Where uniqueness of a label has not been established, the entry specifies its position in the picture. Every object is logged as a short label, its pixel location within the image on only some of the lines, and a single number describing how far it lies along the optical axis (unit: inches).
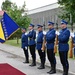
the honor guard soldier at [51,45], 276.6
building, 1249.7
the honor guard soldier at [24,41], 339.6
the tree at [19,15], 680.0
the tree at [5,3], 1608.5
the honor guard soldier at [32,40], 316.8
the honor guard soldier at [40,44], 301.7
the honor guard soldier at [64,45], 257.8
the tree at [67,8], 385.6
